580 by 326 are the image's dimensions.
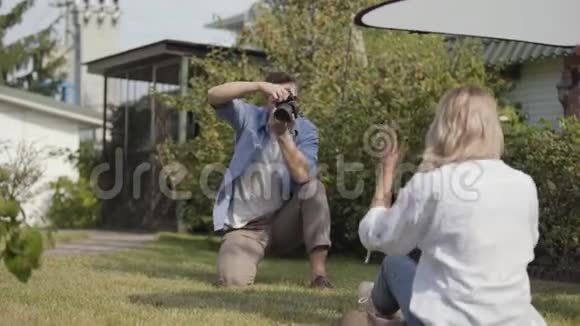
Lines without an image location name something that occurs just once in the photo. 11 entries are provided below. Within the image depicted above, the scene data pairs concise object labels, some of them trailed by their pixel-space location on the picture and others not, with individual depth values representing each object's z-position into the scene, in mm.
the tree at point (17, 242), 3225
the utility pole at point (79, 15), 42562
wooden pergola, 16719
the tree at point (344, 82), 10516
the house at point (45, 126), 21250
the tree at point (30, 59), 34141
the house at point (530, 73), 16594
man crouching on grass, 6672
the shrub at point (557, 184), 8633
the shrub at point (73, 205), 19859
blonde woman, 3447
